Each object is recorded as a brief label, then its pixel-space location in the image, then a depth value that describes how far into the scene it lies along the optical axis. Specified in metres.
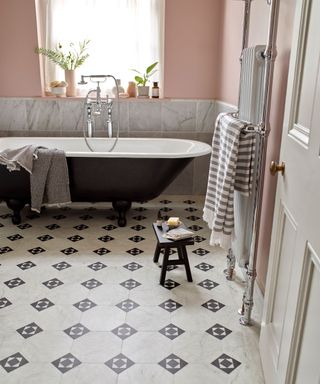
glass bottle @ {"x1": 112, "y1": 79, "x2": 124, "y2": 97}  3.99
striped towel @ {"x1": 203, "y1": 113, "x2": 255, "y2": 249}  2.01
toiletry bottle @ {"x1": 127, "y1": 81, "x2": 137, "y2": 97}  4.01
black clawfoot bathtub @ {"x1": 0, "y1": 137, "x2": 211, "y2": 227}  3.12
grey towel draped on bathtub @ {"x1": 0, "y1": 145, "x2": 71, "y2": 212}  3.07
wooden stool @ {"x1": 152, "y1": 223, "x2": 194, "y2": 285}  2.42
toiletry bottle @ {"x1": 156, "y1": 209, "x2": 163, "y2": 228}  2.64
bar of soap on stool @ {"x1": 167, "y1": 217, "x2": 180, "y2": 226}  2.60
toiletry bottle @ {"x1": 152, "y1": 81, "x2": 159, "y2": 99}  3.97
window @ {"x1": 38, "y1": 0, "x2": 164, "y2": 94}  3.91
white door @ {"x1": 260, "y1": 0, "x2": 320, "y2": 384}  1.14
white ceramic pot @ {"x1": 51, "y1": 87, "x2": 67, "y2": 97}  3.94
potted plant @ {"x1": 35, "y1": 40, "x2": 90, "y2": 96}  3.95
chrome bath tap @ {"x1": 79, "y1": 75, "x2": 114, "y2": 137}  3.83
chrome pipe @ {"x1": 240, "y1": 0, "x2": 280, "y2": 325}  1.71
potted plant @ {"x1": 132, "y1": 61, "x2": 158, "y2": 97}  3.94
